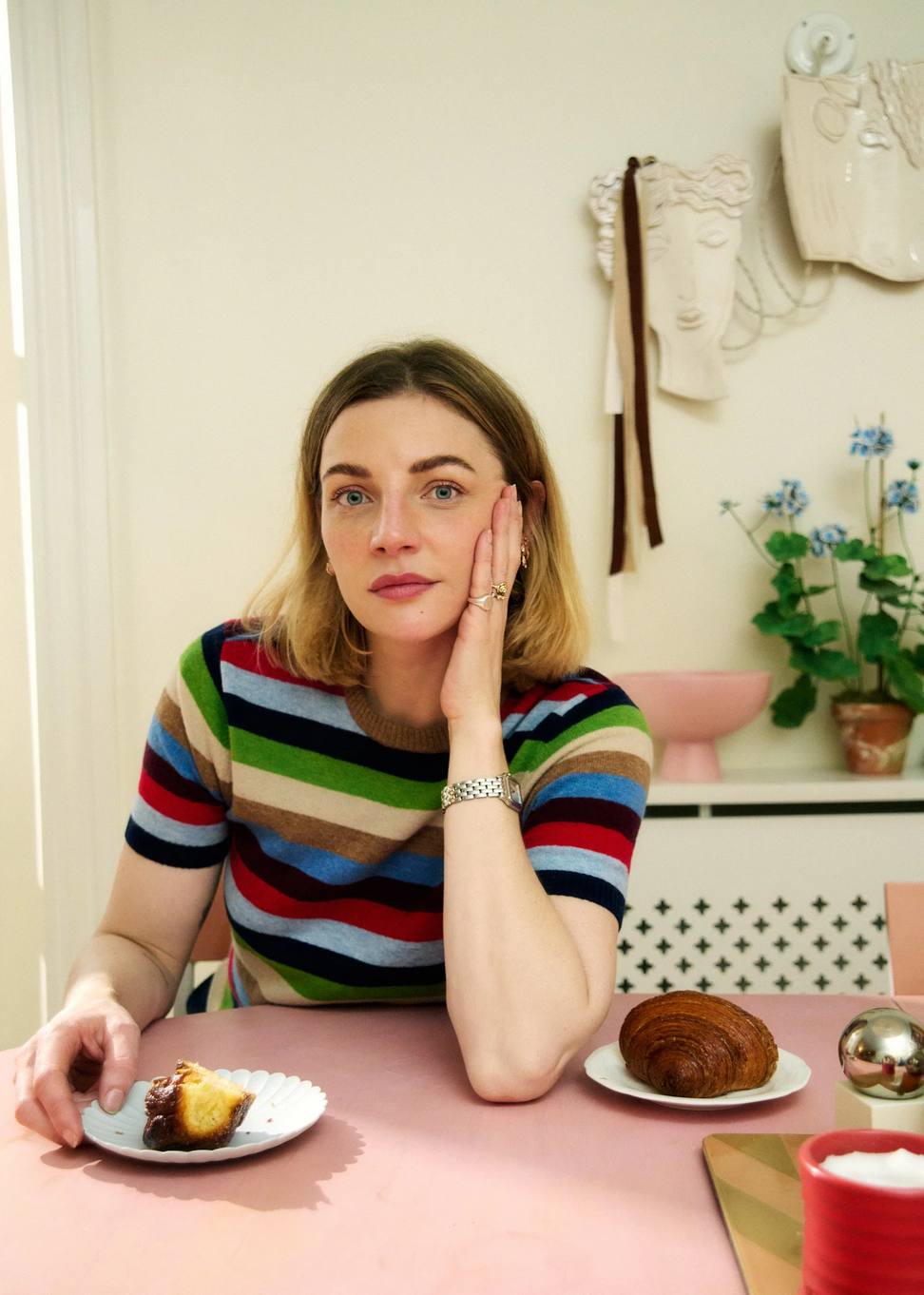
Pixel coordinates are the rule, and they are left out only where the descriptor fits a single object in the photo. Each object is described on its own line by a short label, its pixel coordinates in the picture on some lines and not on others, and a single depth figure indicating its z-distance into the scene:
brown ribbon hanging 2.34
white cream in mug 0.47
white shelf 2.06
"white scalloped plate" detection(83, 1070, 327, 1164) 0.67
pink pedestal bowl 2.13
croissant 0.77
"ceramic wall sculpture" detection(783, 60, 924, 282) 2.30
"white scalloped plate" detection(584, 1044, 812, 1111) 0.76
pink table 0.55
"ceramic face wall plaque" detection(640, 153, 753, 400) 2.32
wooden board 0.55
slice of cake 0.68
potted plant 2.21
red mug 0.45
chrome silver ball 0.63
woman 1.04
